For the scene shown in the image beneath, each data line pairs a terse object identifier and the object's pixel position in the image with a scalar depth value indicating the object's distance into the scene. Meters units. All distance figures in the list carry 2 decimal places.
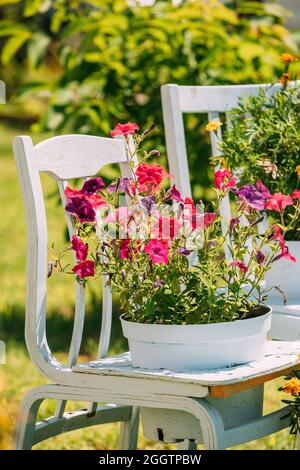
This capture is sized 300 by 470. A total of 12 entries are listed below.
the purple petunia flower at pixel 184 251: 3.40
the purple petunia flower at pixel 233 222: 3.51
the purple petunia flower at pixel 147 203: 3.45
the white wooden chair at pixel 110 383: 3.28
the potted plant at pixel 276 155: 4.07
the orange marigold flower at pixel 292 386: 3.46
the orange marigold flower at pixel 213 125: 4.12
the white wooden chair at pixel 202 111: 4.05
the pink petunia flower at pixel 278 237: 3.49
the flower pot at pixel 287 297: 3.89
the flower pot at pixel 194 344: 3.36
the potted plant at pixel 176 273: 3.39
